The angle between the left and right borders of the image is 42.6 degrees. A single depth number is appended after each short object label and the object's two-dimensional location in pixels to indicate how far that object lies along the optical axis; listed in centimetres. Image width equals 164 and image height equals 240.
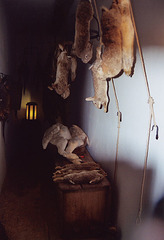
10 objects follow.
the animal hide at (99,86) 201
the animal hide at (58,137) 271
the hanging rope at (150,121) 150
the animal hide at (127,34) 156
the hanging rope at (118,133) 202
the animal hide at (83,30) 213
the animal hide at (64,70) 278
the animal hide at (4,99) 265
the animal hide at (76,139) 274
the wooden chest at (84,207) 206
